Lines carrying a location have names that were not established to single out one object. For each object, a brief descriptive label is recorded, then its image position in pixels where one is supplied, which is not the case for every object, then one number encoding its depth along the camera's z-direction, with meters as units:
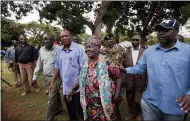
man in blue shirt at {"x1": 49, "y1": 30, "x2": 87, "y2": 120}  2.01
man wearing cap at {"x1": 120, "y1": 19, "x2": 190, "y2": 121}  1.22
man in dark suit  2.16
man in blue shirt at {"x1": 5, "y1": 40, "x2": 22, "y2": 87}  4.54
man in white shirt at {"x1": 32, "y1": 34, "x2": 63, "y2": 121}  2.50
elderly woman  1.49
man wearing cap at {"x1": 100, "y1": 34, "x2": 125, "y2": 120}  2.30
